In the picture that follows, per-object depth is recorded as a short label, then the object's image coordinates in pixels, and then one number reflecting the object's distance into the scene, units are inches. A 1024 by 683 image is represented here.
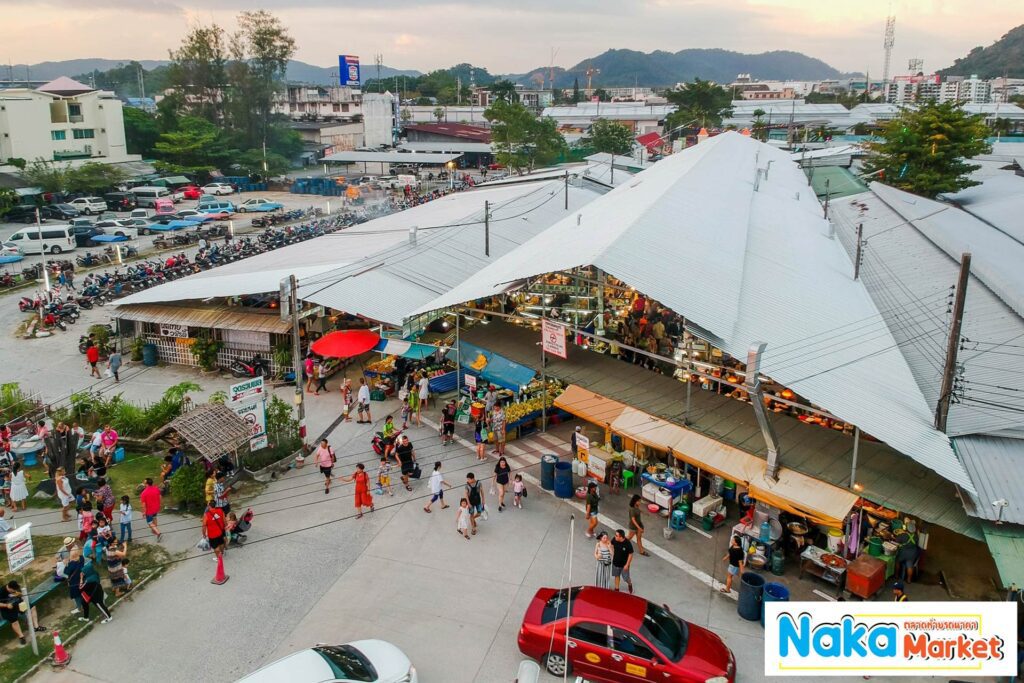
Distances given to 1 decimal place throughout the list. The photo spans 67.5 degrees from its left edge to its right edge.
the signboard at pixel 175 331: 1017.5
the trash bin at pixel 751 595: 496.4
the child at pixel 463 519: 599.8
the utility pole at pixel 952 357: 482.9
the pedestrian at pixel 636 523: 570.6
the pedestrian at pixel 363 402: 829.8
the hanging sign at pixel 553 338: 709.9
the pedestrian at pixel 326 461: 684.1
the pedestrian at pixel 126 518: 594.9
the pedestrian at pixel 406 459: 692.7
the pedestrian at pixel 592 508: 605.9
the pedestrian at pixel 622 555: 519.8
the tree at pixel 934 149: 1590.8
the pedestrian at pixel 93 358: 983.6
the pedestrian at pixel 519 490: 647.1
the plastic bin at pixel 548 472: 677.3
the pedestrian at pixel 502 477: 646.5
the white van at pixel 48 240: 1728.6
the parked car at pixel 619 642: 422.0
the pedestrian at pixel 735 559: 529.0
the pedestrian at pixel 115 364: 952.9
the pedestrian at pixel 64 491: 644.7
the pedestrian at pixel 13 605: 482.3
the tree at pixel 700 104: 3595.0
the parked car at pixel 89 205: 2180.1
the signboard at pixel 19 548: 463.5
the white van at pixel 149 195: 2417.6
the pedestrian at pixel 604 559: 525.0
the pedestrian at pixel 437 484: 645.3
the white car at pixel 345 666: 398.6
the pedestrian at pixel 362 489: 635.5
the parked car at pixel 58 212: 2090.3
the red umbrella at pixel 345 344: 865.5
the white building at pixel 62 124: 2397.9
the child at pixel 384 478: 679.7
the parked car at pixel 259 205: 2373.3
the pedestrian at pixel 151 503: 604.7
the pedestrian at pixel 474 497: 606.2
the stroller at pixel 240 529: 595.8
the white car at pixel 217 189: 2664.9
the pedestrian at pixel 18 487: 652.1
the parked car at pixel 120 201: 2351.1
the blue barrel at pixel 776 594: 491.5
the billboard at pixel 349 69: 4997.5
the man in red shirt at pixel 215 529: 560.1
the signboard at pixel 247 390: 695.7
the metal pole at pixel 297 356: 743.7
